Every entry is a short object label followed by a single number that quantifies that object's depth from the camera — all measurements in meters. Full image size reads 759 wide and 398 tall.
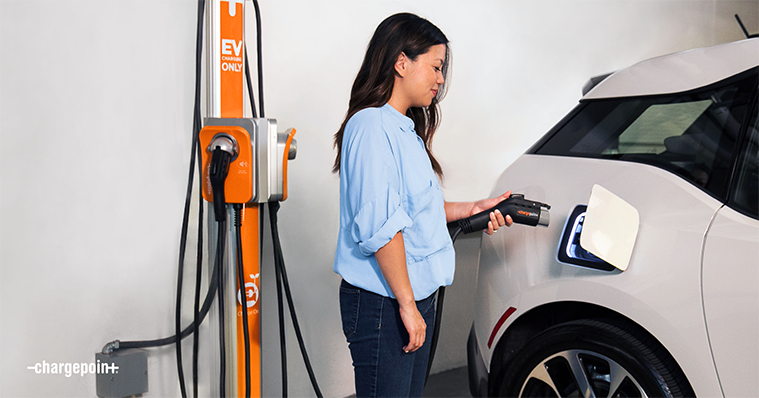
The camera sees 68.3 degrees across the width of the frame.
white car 1.54
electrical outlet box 2.06
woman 1.32
